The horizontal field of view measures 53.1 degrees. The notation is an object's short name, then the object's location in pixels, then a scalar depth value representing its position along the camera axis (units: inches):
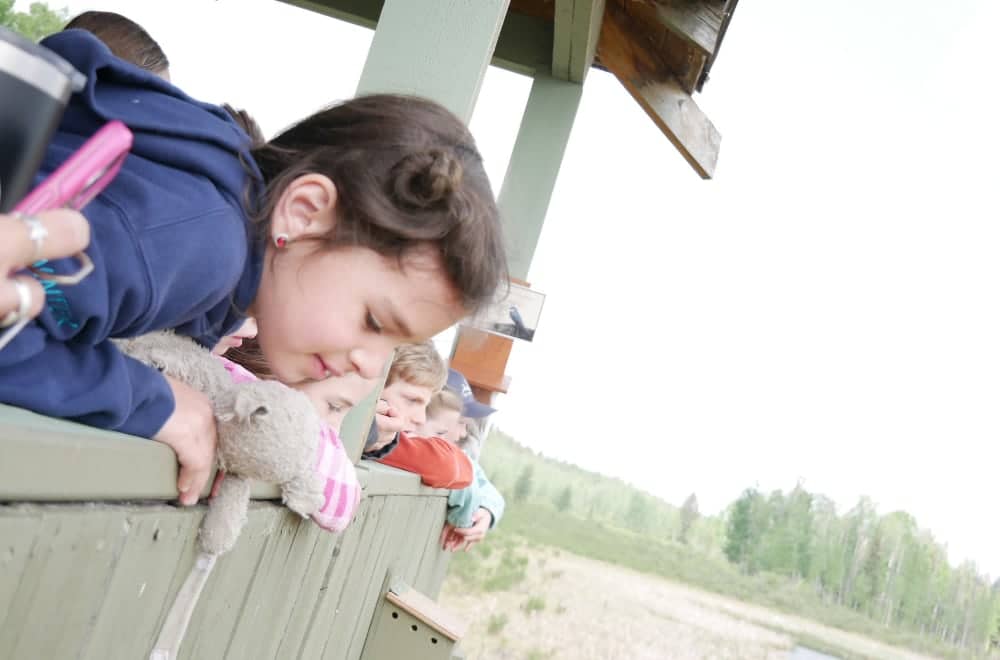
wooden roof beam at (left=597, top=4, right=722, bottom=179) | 160.6
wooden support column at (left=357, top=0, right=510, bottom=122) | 67.9
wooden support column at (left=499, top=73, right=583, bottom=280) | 167.6
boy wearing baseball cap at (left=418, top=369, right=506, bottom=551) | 156.2
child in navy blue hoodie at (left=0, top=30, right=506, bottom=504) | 35.2
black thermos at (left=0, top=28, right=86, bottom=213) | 23.2
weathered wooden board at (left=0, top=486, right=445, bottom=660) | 29.0
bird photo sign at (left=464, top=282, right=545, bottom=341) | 159.5
